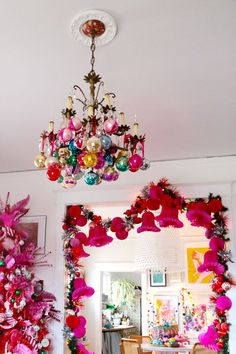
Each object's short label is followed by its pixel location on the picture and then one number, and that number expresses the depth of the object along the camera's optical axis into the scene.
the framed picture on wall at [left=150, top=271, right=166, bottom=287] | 7.40
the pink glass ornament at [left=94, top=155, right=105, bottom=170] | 2.25
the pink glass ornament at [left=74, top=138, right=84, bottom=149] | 2.25
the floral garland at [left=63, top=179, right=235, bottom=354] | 4.07
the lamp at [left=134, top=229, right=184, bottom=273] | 5.58
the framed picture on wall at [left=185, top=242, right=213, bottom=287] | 7.07
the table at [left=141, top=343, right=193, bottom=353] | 5.59
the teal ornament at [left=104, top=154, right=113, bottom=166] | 2.30
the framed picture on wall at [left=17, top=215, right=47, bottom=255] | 4.66
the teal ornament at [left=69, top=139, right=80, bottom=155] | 2.28
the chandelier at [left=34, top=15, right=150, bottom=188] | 2.20
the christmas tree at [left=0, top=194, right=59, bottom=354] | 4.14
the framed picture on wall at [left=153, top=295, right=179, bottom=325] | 7.10
